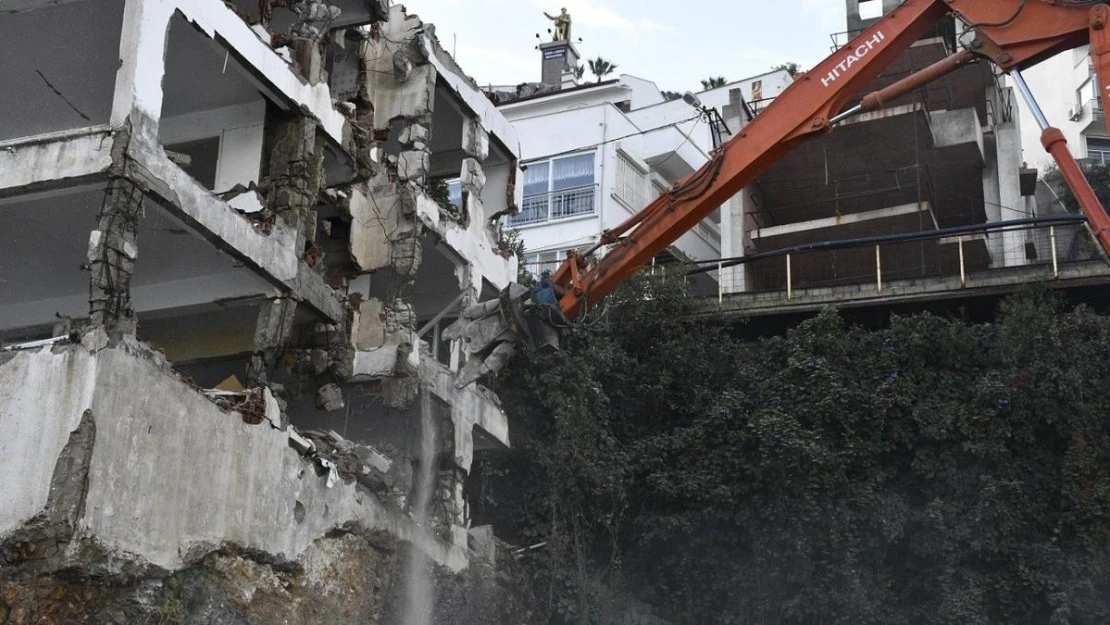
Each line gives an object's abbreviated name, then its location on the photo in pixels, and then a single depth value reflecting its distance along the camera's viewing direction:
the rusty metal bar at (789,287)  30.55
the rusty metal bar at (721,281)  32.46
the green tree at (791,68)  41.94
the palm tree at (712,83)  49.22
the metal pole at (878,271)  30.06
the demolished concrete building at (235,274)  14.86
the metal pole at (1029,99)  17.05
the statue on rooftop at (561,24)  43.97
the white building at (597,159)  35.44
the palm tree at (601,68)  54.69
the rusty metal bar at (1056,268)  28.48
